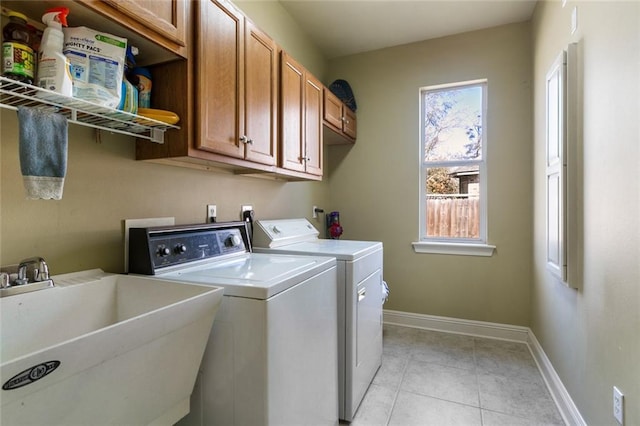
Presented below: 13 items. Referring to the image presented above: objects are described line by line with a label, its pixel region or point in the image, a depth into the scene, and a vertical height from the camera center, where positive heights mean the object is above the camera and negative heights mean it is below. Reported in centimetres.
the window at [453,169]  297 +44
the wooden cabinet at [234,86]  133 +62
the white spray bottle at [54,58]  90 +46
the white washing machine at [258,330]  106 -43
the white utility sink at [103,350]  64 -35
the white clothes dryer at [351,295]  173 -48
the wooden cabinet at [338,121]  265 +86
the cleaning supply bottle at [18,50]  88 +47
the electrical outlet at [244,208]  208 +4
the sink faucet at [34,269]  95 -17
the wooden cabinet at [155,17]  99 +68
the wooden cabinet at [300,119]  196 +65
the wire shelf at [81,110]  88 +34
